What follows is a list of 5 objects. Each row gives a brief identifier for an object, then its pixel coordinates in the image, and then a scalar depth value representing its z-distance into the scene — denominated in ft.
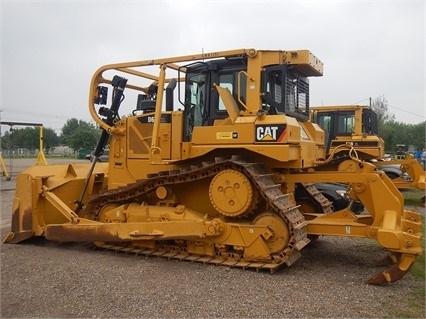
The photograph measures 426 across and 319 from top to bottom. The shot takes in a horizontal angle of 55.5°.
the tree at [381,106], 182.70
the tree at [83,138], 205.16
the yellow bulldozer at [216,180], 19.13
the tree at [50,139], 273.17
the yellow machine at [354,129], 47.44
